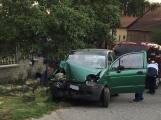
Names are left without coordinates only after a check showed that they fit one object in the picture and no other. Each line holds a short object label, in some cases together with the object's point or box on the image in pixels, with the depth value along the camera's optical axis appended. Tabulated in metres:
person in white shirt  11.32
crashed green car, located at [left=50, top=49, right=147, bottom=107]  8.38
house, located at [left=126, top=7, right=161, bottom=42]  52.88
